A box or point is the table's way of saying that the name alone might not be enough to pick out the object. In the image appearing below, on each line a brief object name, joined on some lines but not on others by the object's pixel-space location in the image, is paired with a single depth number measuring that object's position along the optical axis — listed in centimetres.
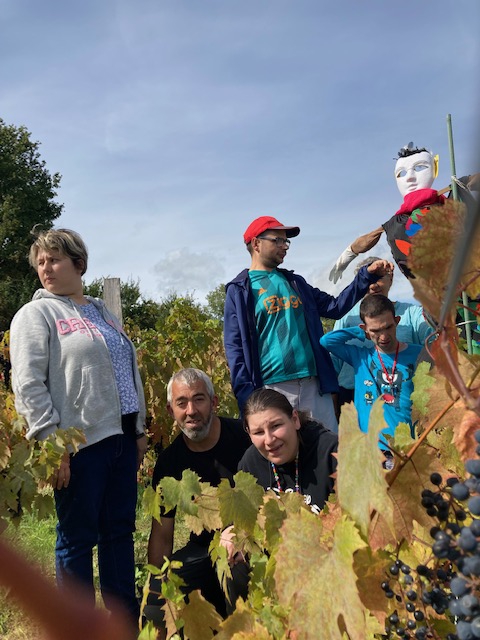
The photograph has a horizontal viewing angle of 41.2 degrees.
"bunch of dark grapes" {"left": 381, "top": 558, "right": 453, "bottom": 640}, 79
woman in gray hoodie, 268
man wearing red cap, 344
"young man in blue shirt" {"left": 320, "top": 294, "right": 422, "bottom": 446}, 338
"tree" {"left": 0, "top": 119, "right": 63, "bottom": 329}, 2896
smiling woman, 237
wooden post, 584
